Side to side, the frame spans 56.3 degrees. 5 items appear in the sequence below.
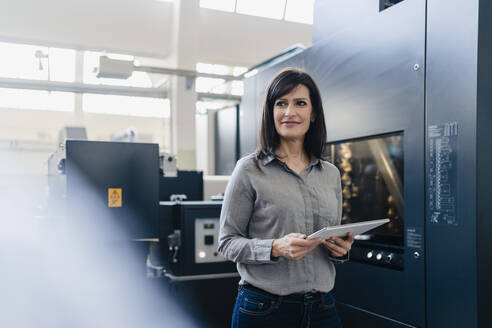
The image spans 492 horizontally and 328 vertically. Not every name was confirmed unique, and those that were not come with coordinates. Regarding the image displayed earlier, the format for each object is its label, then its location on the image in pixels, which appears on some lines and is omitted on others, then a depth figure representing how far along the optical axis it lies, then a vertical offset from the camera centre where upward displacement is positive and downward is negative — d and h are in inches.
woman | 49.4 -6.6
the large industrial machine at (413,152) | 58.4 +1.4
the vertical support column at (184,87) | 261.7 +44.0
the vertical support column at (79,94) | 273.7 +40.8
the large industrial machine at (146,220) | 90.7 -12.6
